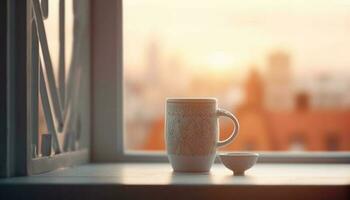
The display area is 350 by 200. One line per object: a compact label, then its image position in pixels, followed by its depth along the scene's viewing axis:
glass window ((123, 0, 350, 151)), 1.50
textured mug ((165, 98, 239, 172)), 1.14
